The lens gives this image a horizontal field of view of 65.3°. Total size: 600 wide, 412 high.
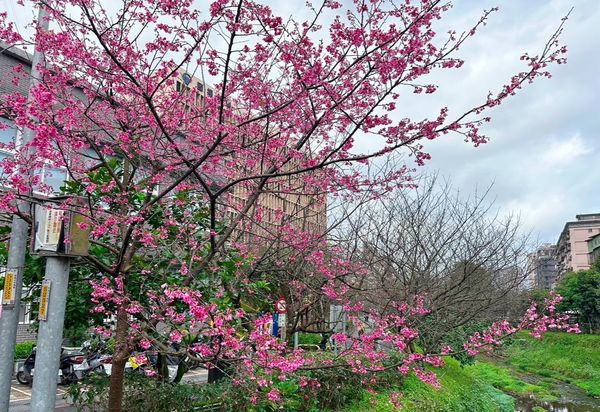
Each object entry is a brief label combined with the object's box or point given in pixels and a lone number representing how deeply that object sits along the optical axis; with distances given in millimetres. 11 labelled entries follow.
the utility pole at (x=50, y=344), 2795
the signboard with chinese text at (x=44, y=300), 2875
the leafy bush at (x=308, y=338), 19086
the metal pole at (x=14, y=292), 3576
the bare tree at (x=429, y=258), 11492
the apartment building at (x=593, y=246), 44038
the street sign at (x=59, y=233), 2945
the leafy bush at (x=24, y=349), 13953
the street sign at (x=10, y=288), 3709
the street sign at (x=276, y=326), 10597
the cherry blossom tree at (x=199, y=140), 3480
